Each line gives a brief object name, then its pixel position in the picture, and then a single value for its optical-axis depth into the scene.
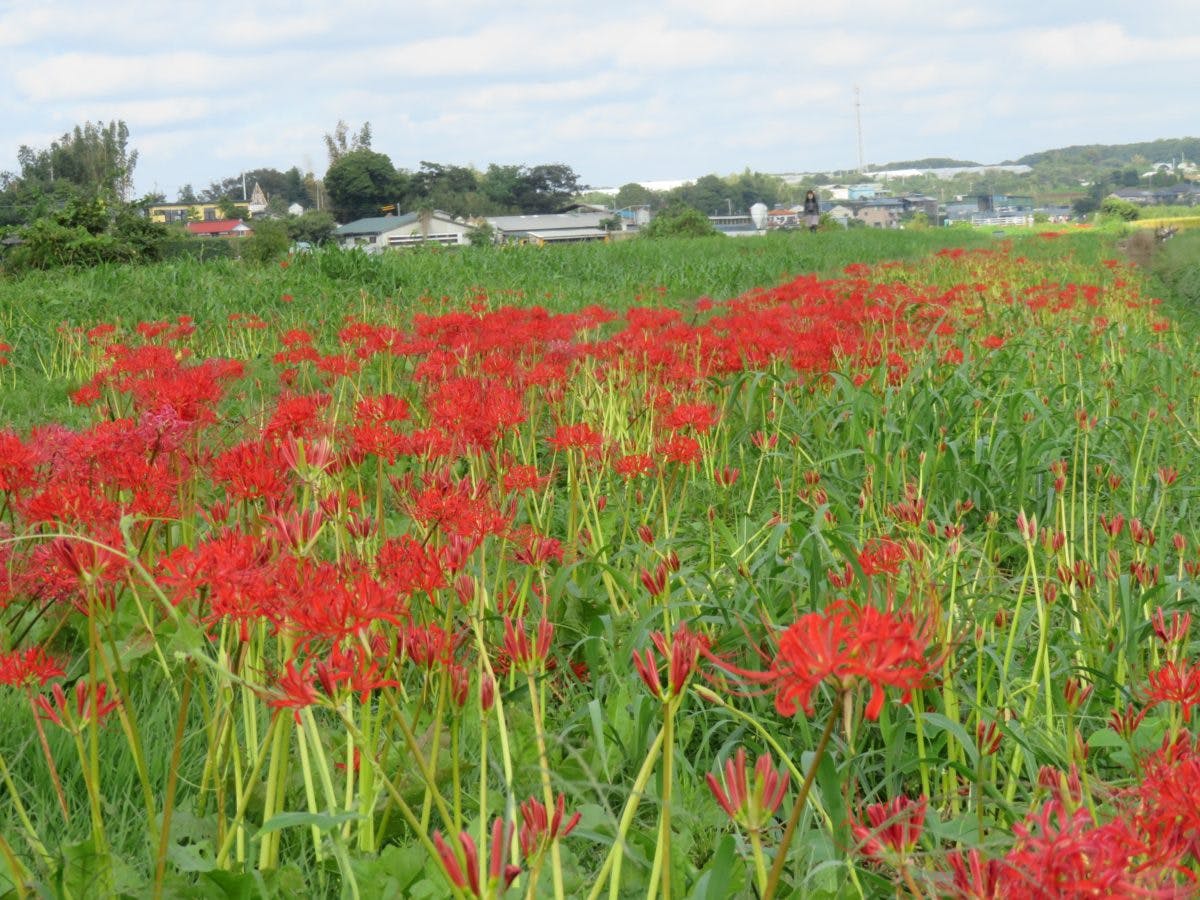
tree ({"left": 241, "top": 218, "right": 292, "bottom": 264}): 24.79
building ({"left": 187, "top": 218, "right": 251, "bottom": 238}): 85.44
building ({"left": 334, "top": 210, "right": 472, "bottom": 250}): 75.19
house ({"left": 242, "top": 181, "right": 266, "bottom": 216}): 125.85
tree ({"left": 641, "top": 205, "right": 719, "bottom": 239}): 47.56
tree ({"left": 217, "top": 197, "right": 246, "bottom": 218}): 92.75
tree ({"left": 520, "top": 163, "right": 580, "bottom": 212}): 98.50
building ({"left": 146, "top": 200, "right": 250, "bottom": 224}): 105.47
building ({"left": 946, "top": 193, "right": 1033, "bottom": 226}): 140.38
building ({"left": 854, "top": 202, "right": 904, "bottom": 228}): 122.73
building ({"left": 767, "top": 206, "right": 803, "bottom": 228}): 94.19
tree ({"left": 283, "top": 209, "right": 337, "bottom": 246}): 70.83
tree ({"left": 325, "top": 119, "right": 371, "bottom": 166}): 100.60
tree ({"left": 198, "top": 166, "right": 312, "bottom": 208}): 132.62
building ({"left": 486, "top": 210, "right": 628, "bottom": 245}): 81.00
